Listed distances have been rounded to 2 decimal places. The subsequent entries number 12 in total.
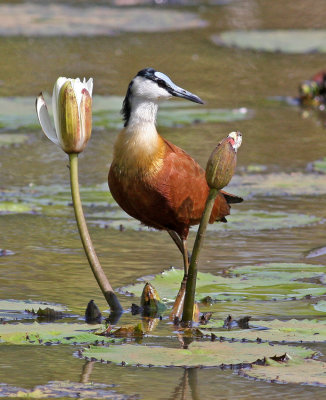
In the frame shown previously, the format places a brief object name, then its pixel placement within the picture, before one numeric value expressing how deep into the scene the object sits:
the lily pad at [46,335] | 7.72
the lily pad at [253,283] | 9.51
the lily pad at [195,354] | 7.22
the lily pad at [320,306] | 8.95
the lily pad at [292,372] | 6.86
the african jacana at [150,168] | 9.20
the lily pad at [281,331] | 7.87
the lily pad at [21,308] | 8.77
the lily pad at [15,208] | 13.01
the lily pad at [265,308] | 9.02
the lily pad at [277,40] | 28.27
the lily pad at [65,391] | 6.71
